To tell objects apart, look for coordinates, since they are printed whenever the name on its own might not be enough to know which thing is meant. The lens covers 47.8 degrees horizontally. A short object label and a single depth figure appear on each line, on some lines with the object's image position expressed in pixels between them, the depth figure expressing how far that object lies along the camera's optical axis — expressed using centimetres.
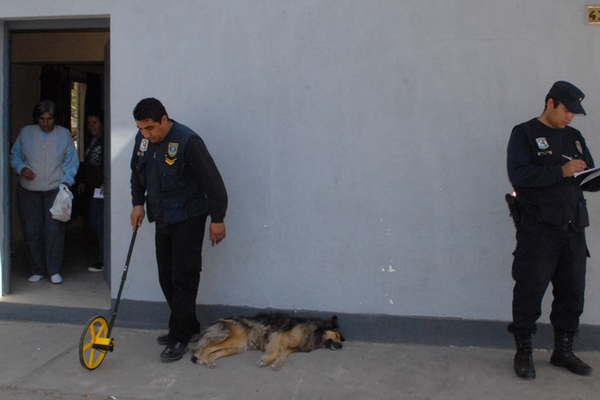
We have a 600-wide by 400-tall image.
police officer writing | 431
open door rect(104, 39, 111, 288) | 617
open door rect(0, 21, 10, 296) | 589
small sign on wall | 485
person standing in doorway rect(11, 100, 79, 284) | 645
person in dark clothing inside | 692
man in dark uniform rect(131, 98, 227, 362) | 475
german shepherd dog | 486
